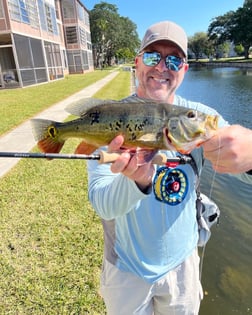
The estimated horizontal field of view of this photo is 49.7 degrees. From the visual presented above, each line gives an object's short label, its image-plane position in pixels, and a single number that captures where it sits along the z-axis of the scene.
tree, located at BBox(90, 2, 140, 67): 70.88
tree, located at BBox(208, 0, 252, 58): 66.31
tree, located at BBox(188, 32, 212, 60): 107.79
